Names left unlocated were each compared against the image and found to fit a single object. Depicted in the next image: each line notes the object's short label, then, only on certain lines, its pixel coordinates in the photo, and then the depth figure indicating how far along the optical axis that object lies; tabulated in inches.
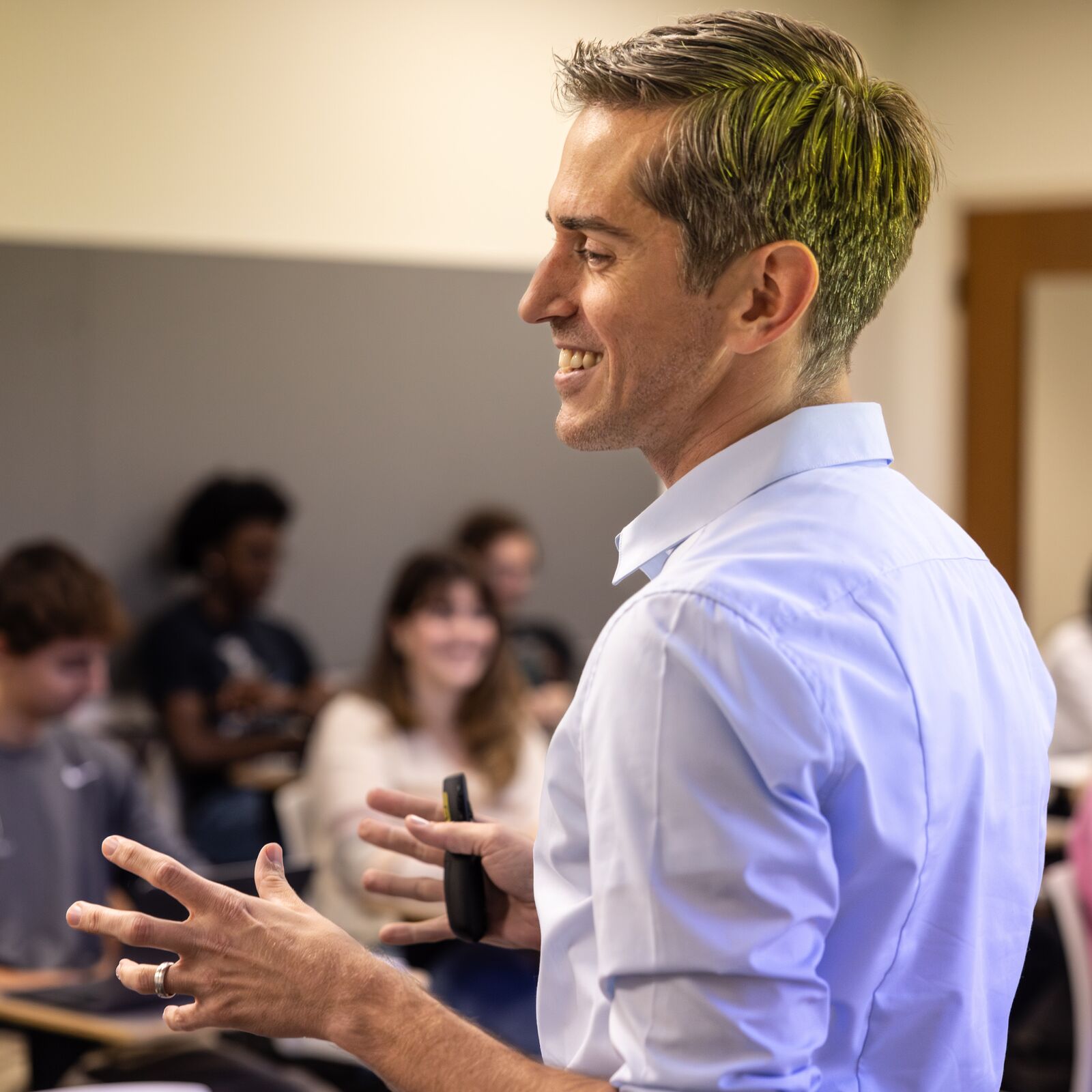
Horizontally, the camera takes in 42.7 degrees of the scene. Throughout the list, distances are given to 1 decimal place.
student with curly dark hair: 158.1
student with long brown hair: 126.6
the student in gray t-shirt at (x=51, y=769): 112.6
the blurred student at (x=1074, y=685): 176.2
